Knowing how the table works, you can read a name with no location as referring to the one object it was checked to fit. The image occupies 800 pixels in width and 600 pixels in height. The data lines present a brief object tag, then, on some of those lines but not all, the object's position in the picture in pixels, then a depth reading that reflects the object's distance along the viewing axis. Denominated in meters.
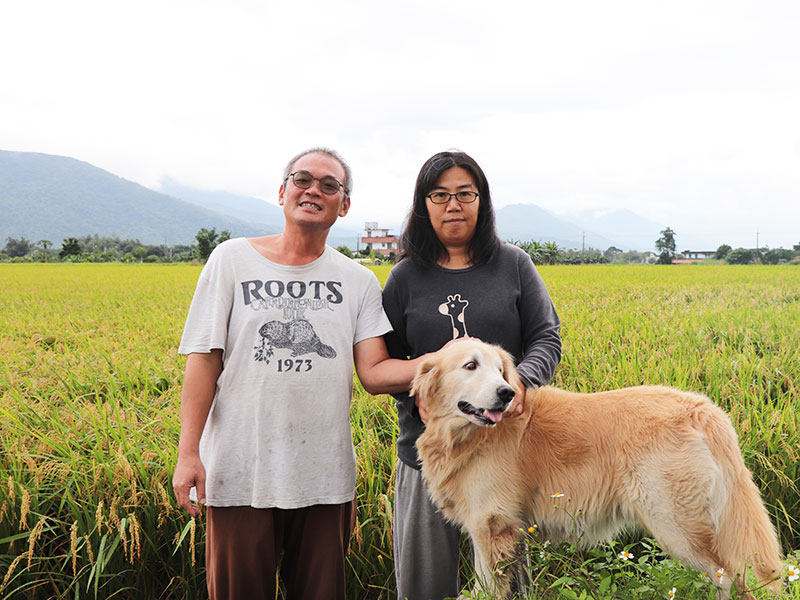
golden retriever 2.04
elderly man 2.11
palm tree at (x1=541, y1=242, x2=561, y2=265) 49.10
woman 2.36
